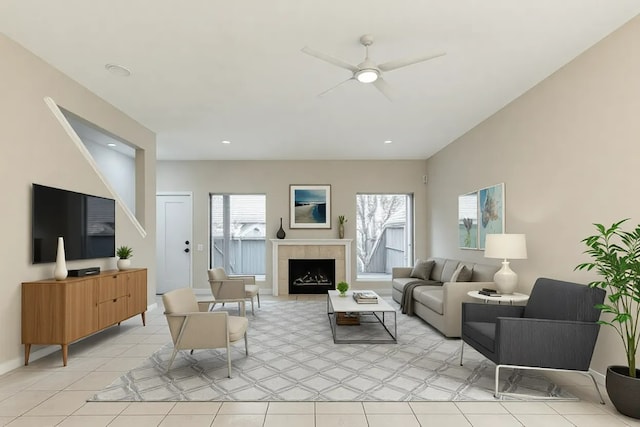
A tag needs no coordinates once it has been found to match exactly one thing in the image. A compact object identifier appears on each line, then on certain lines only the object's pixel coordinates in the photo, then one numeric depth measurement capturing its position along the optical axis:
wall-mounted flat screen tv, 3.60
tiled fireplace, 7.85
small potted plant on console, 4.77
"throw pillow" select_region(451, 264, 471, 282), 4.87
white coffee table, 4.32
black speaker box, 3.86
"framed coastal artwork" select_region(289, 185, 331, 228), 8.09
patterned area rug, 2.92
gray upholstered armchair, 2.83
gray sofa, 4.48
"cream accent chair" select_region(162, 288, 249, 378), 3.29
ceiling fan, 2.83
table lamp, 3.83
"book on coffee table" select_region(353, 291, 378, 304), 4.67
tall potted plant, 2.49
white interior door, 8.02
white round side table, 3.73
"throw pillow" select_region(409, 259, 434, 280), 6.41
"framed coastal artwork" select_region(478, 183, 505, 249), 4.83
